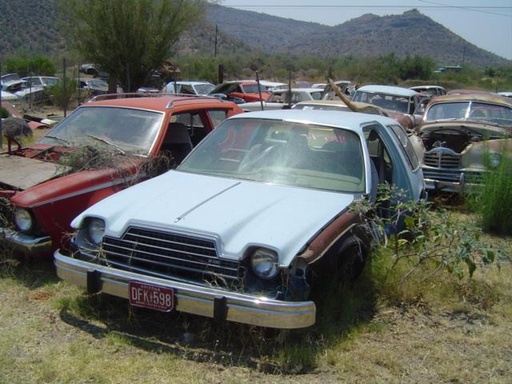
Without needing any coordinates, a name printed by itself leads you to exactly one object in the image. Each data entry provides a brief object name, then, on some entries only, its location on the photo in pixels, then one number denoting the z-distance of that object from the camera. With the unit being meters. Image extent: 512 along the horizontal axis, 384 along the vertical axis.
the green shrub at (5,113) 17.89
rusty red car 5.50
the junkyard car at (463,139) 8.95
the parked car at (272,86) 28.17
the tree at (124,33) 22.33
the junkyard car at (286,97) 20.00
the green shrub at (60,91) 25.86
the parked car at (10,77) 35.49
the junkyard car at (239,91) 23.42
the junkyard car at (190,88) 25.22
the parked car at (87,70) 41.93
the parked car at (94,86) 28.70
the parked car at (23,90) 27.17
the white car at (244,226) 4.12
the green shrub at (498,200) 8.02
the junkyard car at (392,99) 14.84
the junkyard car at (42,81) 30.37
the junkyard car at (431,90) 26.86
